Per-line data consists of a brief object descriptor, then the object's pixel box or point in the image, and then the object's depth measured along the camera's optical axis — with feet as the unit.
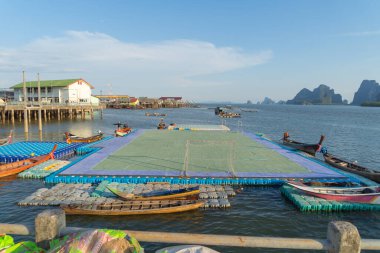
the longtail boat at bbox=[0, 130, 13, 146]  122.29
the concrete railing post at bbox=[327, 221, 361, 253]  14.23
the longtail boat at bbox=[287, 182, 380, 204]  59.72
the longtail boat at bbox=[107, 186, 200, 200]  57.98
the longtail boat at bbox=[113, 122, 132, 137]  152.88
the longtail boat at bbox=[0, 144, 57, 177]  81.10
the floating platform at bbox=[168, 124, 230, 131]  173.42
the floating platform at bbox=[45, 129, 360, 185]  72.64
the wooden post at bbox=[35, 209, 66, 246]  15.42
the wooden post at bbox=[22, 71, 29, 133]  162.43
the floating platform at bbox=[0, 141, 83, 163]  95.20
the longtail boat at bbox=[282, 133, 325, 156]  114.73
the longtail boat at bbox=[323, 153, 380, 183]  79.05
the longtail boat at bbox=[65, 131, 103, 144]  131.99
